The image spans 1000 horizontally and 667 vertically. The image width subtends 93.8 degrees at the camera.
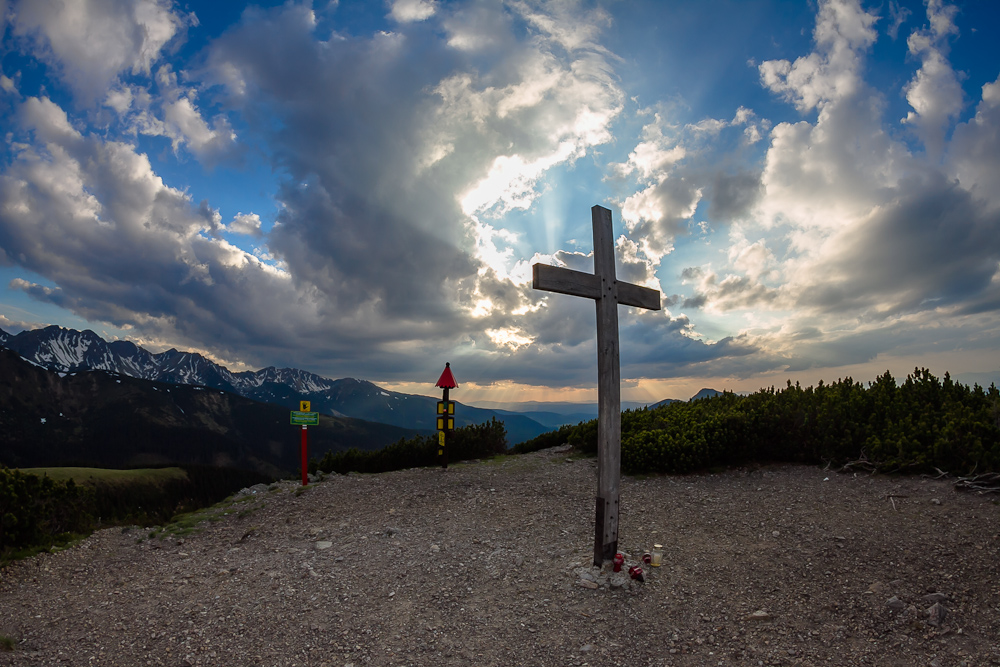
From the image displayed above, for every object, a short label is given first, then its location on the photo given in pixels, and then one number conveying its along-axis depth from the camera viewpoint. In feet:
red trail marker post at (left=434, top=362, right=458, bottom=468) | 44.80
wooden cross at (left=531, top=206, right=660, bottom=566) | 21.43
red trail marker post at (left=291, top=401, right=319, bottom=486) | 40.09
